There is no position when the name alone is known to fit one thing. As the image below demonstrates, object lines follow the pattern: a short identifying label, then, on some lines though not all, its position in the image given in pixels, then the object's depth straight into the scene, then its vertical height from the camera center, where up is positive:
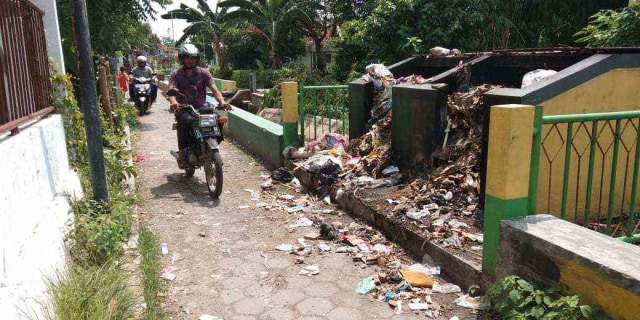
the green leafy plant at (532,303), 2.37 -1.23
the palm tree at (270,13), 21.67 +2.81
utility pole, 4.02 -0.25
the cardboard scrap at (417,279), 3.35 -1.48
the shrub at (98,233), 3.40 -1.18
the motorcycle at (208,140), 5.38 -0.78
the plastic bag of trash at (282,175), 6.29 -1.36
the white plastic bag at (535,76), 4.21 -0.06
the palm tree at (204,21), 26.30 +3.00
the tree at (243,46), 26.06 +1.54
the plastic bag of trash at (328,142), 6.38 -0.94
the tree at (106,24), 7.64 +0.92
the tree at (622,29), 6.11 +0.51
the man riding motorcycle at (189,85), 5.92 -0.13
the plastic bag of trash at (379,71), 6.08 +0.01
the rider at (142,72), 13.28 +0.09
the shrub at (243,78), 21.45 -0.22
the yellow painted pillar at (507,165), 2.73 -0.56
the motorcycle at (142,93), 13.32 -0.51
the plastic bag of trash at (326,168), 5.50 -1.12
